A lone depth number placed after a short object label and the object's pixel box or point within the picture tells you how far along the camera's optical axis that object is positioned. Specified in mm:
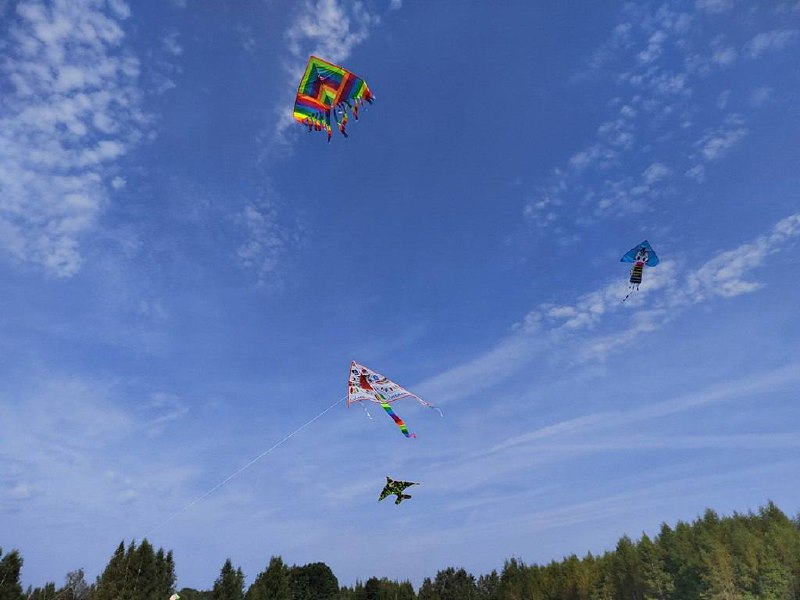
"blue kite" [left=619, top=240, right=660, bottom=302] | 34281
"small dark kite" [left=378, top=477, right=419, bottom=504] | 27641
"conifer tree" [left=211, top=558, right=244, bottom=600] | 50000
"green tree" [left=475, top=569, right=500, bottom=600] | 96875
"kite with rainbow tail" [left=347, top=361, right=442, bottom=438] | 24453
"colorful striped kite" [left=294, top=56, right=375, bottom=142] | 25938
